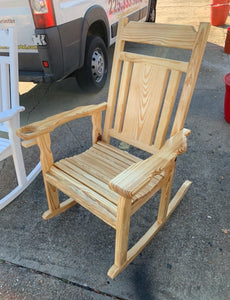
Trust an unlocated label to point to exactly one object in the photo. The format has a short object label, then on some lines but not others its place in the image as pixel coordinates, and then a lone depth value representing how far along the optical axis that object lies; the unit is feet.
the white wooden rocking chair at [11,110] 5.68
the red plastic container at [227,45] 14.43
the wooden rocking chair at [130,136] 4.29
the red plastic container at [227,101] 8.41
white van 7.50
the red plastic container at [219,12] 19.34
